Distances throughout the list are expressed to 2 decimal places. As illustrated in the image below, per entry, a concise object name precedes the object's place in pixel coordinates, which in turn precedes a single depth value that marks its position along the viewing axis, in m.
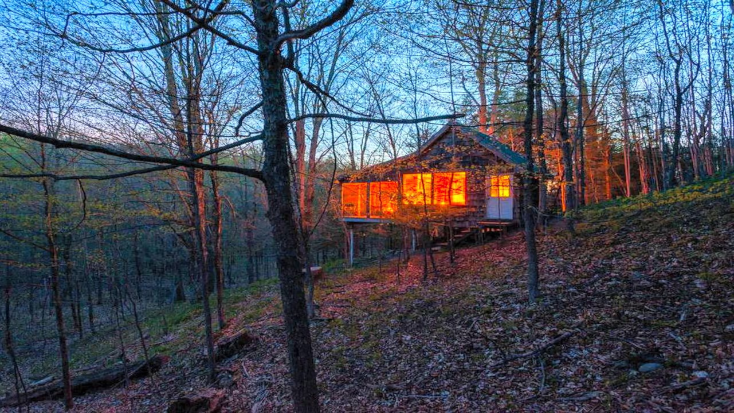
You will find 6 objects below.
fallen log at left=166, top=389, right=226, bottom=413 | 5.44
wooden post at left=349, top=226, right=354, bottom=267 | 17.22
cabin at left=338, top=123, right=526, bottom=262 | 11.20
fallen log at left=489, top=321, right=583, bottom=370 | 4.79
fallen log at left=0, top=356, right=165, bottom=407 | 8.97
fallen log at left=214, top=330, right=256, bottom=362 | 8.16
